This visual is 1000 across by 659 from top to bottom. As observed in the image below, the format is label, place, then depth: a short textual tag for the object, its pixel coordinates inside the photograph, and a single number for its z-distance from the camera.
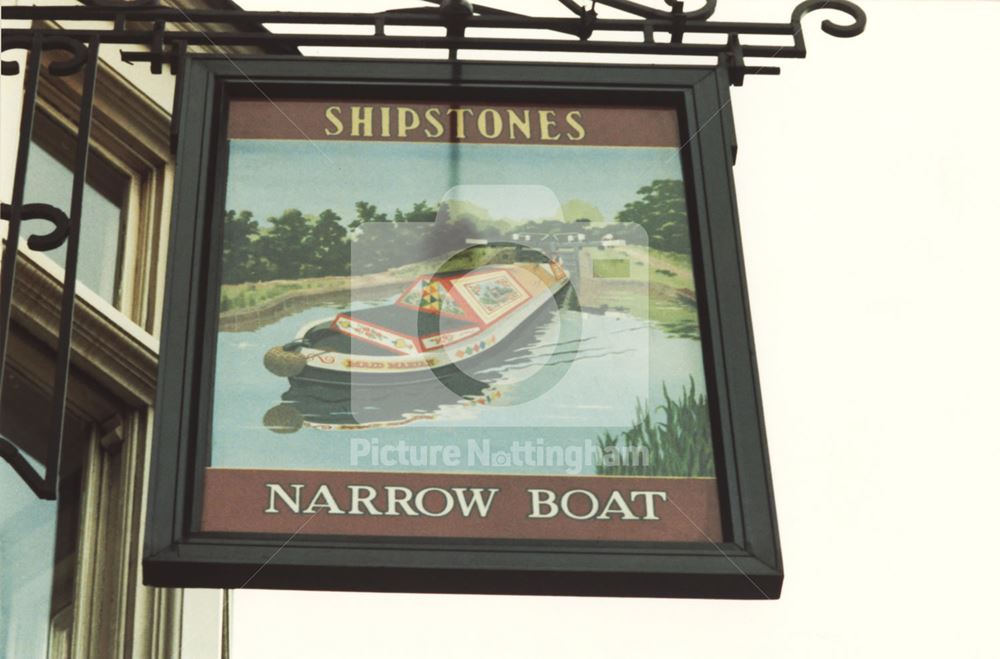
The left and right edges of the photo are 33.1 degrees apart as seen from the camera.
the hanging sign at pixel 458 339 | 4.57
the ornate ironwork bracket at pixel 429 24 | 5.45
